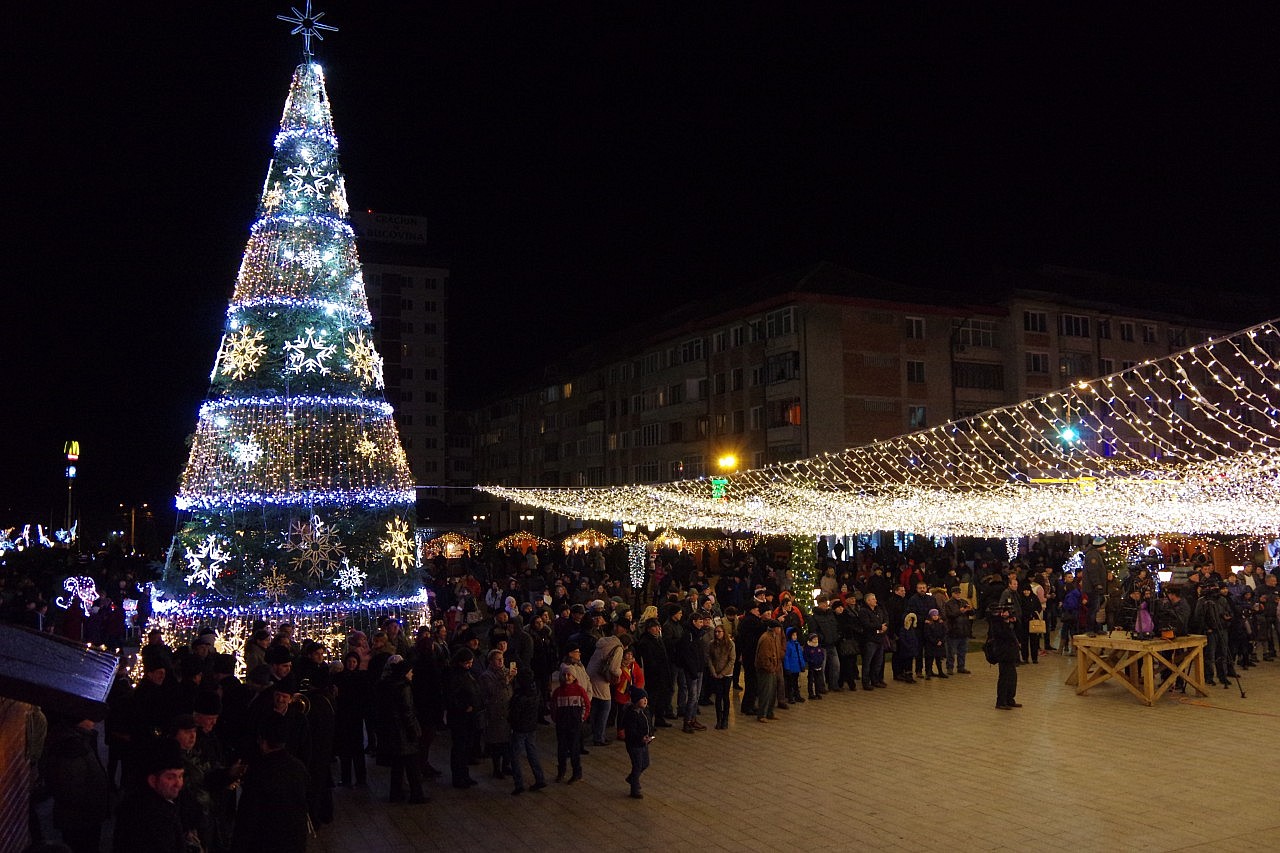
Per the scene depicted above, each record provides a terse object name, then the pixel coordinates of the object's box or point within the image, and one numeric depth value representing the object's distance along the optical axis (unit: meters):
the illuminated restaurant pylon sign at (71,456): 37.44
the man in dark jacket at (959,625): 16.22
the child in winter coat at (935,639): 15.70
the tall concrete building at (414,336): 73.31
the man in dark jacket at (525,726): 9.21
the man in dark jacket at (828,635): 14.45
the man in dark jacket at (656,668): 12.02
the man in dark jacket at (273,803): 5.29
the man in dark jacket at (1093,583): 18.28
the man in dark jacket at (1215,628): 14.58
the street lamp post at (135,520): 50.54
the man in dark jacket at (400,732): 8.73
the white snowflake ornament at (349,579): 15.30
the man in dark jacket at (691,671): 12.14
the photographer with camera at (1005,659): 12.83
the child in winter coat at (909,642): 15.48
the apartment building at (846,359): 42.59
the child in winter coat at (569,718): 9.48
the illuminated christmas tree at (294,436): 15.12
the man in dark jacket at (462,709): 9.34
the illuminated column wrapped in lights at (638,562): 30.08
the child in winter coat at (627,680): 11.11
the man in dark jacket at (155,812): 4.57
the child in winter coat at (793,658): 13.49
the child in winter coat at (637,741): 8.90
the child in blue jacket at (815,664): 14.08
